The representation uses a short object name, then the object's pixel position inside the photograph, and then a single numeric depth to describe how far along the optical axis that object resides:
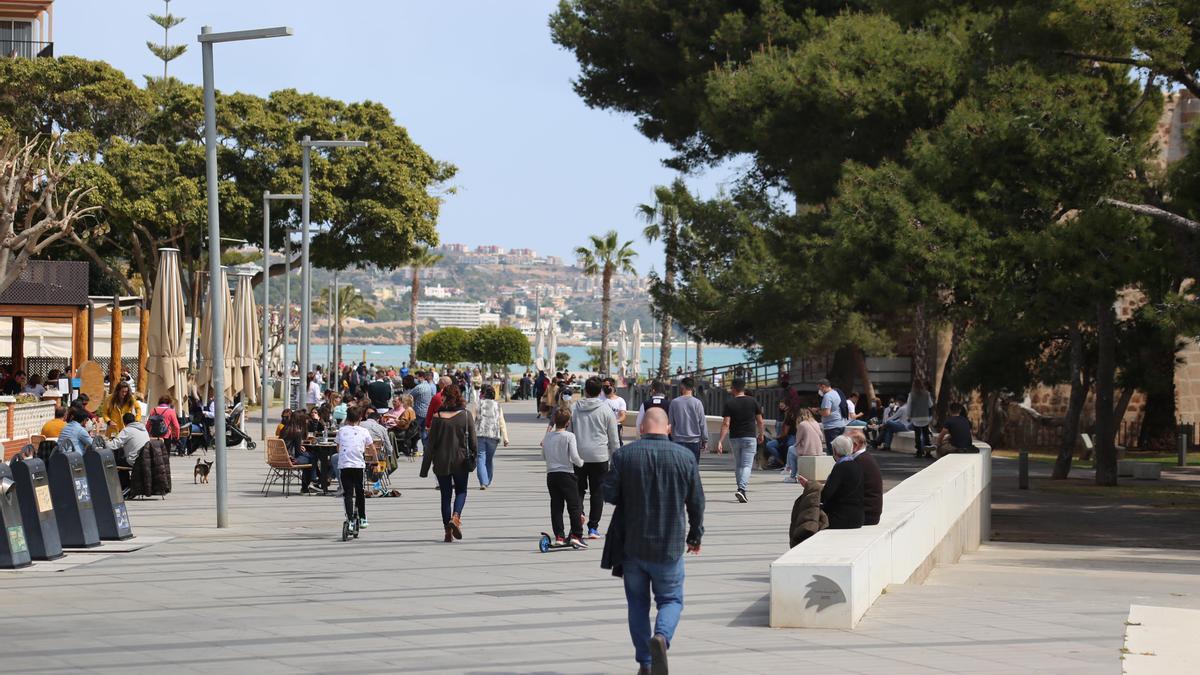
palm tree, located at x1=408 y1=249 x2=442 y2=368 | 100.12
